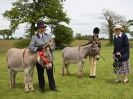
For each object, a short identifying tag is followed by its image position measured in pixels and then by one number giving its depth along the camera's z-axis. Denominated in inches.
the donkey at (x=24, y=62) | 208.3
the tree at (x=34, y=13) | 954.3
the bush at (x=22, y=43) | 987.4
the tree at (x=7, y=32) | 960.8
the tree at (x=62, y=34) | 979.3
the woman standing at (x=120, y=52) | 239.9
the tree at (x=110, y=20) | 1421.8
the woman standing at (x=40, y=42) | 205.9
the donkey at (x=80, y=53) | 271.5
